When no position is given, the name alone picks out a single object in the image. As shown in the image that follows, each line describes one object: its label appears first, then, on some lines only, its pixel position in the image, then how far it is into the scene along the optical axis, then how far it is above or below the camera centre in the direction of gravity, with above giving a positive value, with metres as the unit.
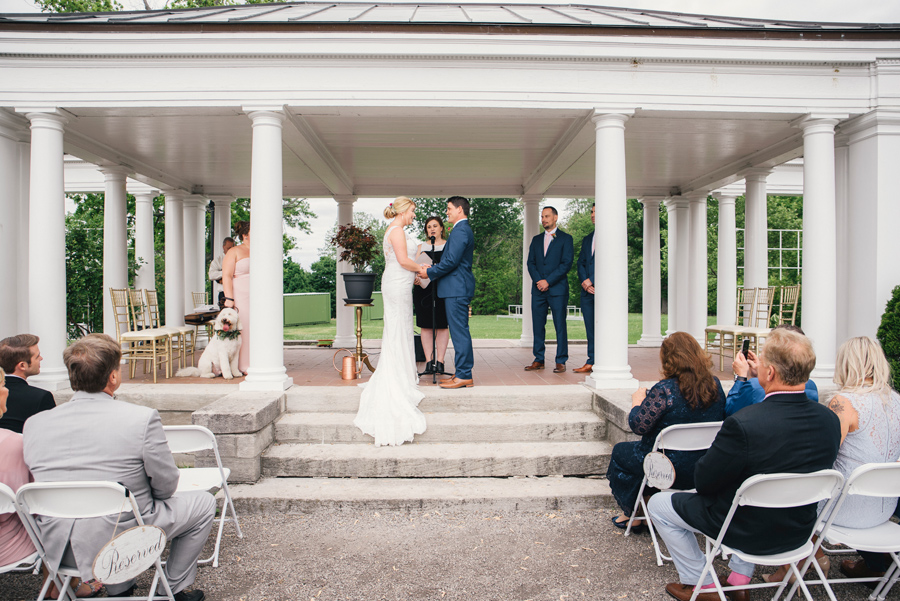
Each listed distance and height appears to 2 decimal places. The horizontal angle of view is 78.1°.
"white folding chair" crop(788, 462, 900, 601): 2.68 -1.29
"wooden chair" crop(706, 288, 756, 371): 8.00 -0.42
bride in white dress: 5.19 -0.67
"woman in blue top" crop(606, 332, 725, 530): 3.45 -0.68
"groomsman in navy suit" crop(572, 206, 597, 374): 7.92 +0.26
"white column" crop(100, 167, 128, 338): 8.86 +1.03
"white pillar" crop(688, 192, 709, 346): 11.33 +0.43
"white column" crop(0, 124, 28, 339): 6.23 +0.84
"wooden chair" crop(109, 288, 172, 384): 6.80 -0.52
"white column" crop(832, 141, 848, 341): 6.73 +0.61
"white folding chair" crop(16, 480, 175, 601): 2.44 -0.90
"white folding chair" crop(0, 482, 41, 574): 2.43 -0.95
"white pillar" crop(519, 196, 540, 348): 10.94 +1.23
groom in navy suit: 5.91 +0.14
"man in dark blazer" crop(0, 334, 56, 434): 3.27 -0.49
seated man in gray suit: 2.56 -0.69
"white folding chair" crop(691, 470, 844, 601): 2.55 -0.95
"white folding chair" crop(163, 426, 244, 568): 3.48 -0.94
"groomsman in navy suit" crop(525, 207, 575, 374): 7.50 +0.20
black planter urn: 6.55 +0.10
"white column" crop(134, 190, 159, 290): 10.35 +1.11
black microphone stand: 6.21 -0.59
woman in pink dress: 7.05 +0.22
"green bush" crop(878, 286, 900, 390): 5.87 -0.49
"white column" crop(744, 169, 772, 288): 9.43 +0.97
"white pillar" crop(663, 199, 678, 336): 11.67 +0.41
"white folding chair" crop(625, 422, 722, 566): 3.31 -0.88
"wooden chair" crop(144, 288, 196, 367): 7.49 -0.45
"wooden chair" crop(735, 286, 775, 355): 7.58 -0.49
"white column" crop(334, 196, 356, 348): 10.88 -0.41
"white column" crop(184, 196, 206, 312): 11.21 +0.99
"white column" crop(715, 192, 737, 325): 10.95 +0.43
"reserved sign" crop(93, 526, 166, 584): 2.30 -1.10
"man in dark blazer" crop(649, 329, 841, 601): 2.64 -0.75
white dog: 6.71 -0.63
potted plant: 6.56 +0.48
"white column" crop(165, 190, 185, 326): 10.84 +0.78
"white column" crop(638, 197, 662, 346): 11.81 +0.25
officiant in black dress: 6.88 -0.19
